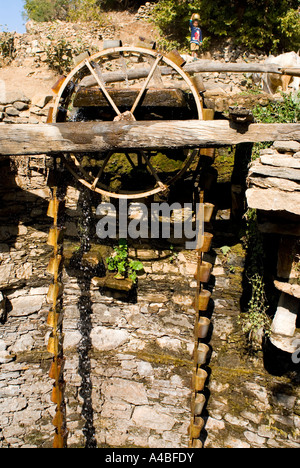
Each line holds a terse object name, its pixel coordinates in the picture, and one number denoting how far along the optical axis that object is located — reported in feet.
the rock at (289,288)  12.39
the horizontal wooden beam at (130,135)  11.81
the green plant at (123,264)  16.15
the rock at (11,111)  17.22
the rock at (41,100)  17.16
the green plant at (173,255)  16.10
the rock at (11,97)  17.26
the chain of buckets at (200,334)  13.24
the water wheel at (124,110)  13.85
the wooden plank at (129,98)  14.46
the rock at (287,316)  13.08
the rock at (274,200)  10.59
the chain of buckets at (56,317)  13.88
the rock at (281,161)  11.19
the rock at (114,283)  15.78
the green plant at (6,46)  25.34
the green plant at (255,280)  14.46
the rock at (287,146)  11.74
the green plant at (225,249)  15.25
